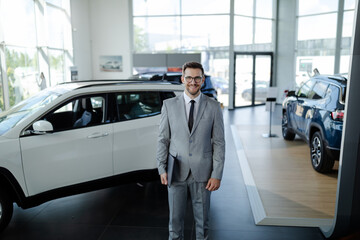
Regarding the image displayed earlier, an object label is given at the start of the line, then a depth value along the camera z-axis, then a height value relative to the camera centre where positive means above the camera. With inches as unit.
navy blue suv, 193.9 -33.9
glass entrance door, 580.1 -23.9
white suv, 128.8 -31.6
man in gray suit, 101.6 -24.9
